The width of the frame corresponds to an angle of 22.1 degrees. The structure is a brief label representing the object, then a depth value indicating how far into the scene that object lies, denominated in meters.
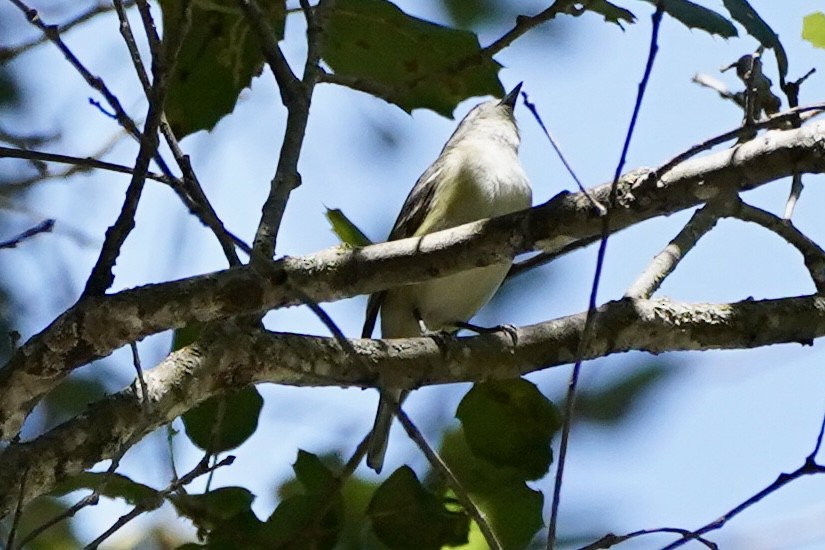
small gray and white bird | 7.92
